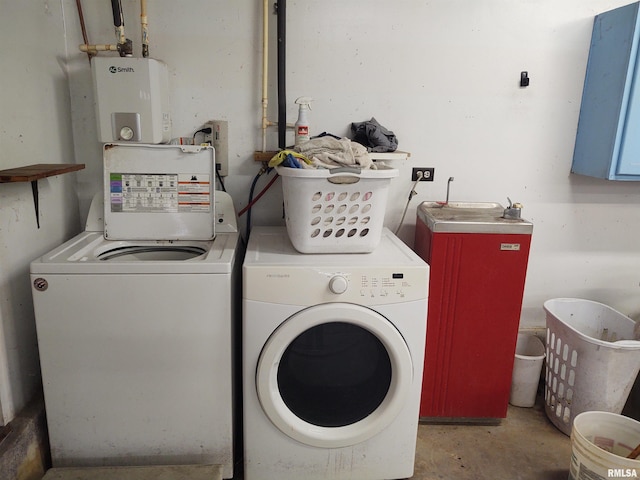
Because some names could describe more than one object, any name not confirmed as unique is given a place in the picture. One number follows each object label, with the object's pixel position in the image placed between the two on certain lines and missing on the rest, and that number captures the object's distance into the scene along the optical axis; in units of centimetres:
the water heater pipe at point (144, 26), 186
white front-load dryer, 152
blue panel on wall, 185
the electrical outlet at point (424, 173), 217
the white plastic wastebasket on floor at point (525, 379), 217
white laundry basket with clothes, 158
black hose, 210
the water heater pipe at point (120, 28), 178
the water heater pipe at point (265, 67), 193
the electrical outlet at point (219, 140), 205
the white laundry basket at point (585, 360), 188
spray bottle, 195
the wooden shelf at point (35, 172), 140
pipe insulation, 191
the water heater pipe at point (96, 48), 186
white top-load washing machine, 148
